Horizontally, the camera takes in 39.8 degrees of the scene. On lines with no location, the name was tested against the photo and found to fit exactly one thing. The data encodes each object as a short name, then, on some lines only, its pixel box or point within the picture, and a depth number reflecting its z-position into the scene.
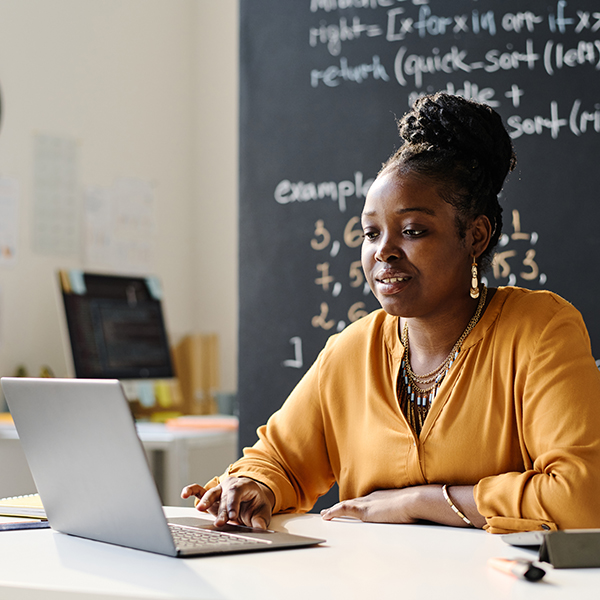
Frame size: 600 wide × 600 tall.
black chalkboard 1.97
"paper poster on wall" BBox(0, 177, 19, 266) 3.01
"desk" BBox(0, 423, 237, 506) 2.69
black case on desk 0.90
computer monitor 2.99
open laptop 0.92
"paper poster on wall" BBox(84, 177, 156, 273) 3.40
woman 1.26
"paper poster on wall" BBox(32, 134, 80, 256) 3.17
